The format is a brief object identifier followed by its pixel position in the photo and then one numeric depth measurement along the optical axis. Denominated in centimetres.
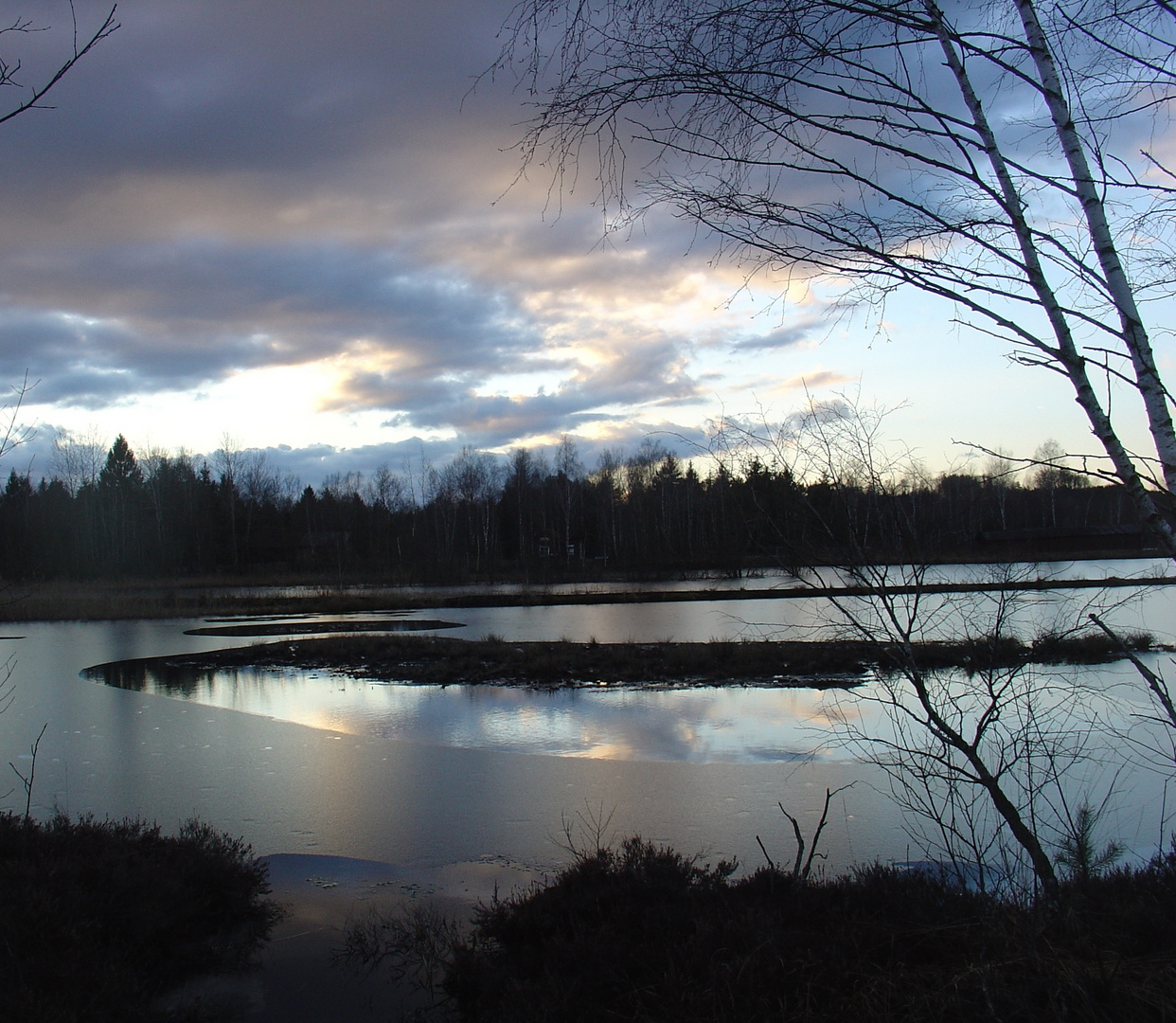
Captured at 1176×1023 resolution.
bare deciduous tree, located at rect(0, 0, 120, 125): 337
